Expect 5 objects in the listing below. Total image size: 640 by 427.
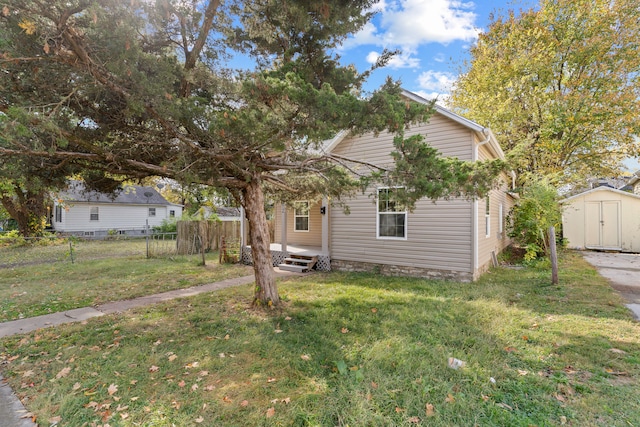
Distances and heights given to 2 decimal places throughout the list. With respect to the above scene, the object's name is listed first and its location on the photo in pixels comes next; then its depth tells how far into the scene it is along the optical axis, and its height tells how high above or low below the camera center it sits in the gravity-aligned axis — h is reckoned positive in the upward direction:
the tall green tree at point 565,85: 13.30 +6.42
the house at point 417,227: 7.79 -0.31
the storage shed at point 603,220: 13.74 -0.15
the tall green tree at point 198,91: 3.31 +1.62
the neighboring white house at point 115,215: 22.75 +0.10
